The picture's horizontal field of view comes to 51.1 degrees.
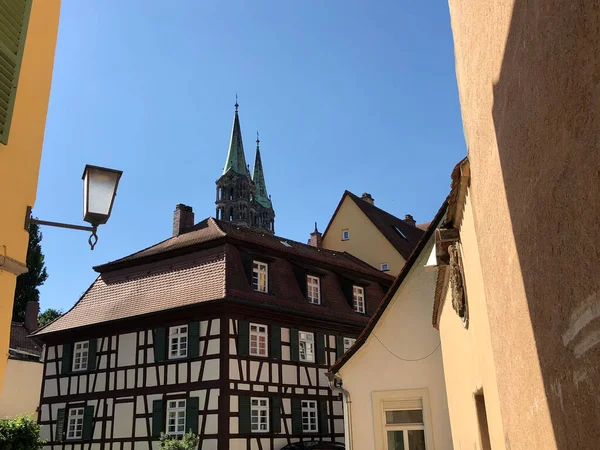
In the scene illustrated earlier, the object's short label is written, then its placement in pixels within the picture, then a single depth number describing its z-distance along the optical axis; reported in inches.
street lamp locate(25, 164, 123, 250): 197.5
